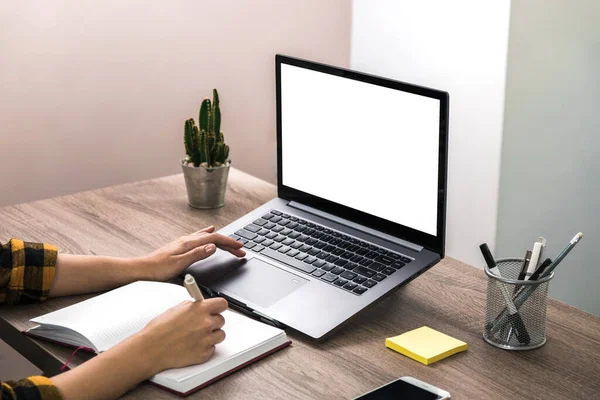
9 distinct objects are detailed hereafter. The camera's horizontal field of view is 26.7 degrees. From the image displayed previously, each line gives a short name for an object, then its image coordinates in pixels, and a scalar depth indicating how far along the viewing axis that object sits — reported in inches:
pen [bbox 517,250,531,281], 63.9
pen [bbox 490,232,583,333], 62.7
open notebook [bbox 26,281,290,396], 60.5
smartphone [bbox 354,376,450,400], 59.2
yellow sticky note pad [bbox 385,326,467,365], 62.4
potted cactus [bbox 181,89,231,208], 81.3
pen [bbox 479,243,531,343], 63.1
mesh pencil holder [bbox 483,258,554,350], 62.9
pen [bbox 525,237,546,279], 63.4
